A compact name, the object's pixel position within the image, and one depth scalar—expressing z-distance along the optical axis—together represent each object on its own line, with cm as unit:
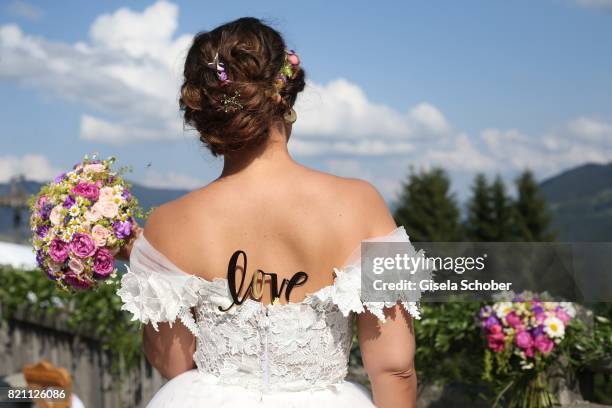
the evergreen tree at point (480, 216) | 2672
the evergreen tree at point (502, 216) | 2659
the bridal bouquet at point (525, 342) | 340
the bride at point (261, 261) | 202
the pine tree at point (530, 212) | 2650
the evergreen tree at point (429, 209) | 2564
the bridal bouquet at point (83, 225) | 262
